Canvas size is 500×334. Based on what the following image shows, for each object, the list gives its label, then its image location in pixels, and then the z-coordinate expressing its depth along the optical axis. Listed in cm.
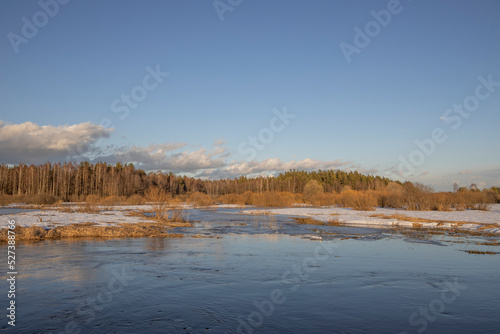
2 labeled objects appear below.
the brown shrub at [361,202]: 4428
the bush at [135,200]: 6166
